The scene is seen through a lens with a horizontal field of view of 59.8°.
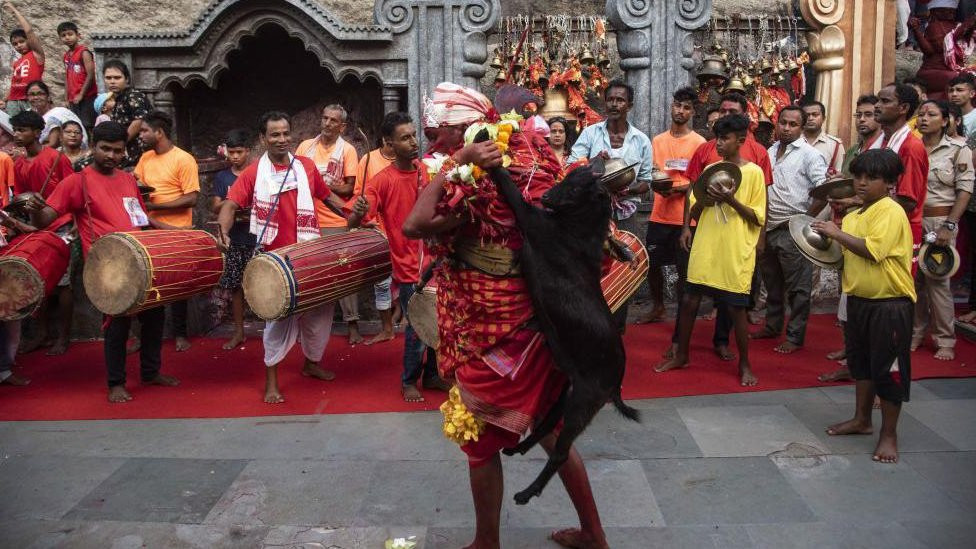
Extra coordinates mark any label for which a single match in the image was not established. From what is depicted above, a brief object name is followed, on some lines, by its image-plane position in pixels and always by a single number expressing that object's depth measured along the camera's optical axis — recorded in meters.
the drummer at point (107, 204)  5.63
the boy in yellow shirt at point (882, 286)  4.38
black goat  2.94
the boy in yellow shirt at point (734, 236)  5.63
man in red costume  3.04
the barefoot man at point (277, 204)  5.60
